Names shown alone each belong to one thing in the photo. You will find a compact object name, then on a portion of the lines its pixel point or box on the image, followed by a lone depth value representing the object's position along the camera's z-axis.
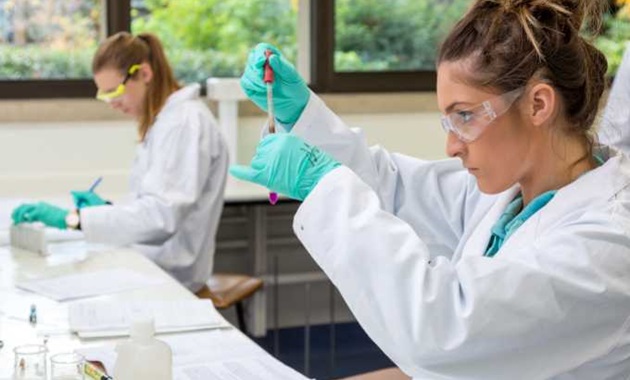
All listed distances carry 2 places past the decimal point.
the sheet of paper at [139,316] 1.92
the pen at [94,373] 1.56
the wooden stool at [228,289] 3.13
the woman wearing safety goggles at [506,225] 1.23
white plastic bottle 1.42
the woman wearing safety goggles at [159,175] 2.87
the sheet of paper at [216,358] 1.67
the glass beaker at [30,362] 1.58
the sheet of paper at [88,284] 2.24
